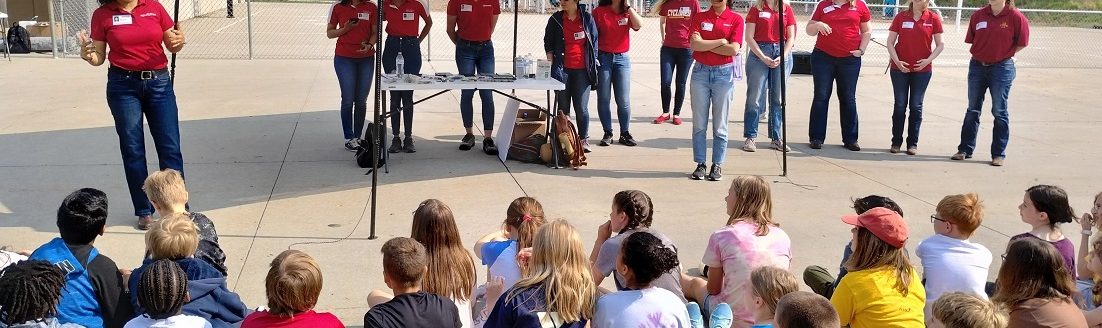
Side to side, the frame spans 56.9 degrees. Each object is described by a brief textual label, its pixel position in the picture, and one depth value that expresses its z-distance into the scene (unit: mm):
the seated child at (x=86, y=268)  3877
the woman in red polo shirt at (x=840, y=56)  9375
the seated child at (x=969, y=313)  3184
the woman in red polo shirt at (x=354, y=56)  8719
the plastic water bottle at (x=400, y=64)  8617
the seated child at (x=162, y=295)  3365
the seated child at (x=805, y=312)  3055
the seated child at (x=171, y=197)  4605
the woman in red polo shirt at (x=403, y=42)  9078
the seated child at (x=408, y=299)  3473
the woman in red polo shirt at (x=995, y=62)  8766
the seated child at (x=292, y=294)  3354
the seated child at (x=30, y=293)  3283
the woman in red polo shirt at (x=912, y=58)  9250
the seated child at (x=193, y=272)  3777
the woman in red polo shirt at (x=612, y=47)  9656
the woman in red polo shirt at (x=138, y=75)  6293
